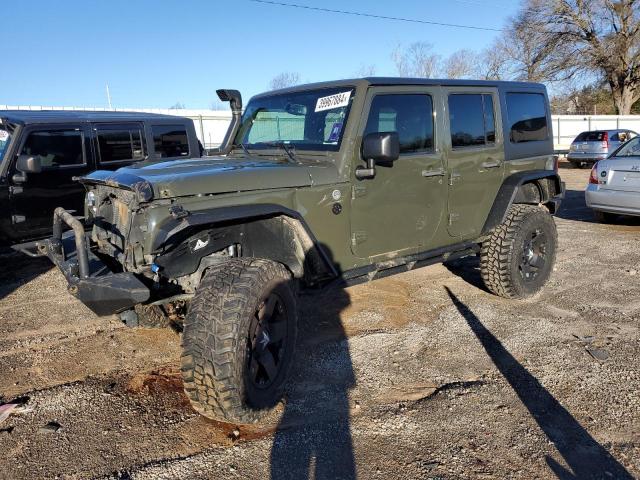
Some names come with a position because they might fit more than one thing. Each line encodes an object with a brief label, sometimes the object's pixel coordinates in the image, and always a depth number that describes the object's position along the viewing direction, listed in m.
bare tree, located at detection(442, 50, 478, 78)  33.50
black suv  5.99
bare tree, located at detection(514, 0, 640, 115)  31.53
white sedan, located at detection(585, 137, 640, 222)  7.70
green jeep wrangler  2.80
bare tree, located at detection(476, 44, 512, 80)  34.62
